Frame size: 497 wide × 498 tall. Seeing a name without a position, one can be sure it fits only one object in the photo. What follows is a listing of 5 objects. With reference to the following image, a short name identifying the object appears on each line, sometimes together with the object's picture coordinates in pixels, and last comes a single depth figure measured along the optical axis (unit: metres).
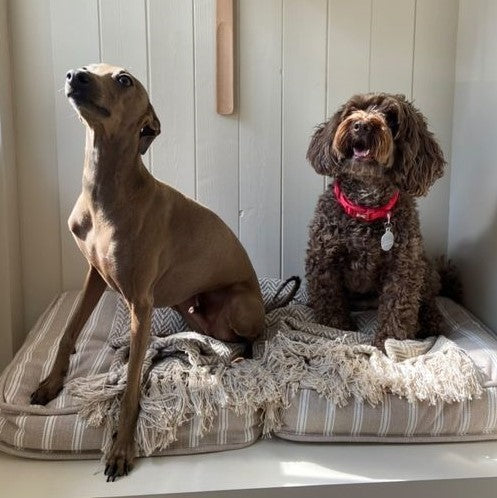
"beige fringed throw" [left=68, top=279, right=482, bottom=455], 1.37
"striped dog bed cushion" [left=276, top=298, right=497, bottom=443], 1.40
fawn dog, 1.30
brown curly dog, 1.66
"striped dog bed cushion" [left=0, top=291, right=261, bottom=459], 1.33
